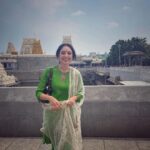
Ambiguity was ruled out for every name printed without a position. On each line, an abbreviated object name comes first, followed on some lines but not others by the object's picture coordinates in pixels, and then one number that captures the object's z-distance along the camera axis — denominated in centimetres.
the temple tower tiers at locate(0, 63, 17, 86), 2948
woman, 178
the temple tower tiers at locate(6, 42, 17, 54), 6396
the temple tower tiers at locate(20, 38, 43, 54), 6252
